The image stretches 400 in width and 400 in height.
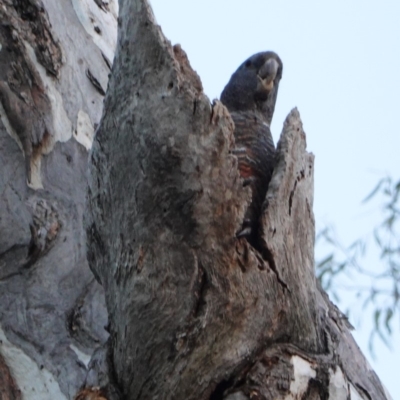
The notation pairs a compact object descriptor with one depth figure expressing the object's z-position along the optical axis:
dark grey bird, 11.42
